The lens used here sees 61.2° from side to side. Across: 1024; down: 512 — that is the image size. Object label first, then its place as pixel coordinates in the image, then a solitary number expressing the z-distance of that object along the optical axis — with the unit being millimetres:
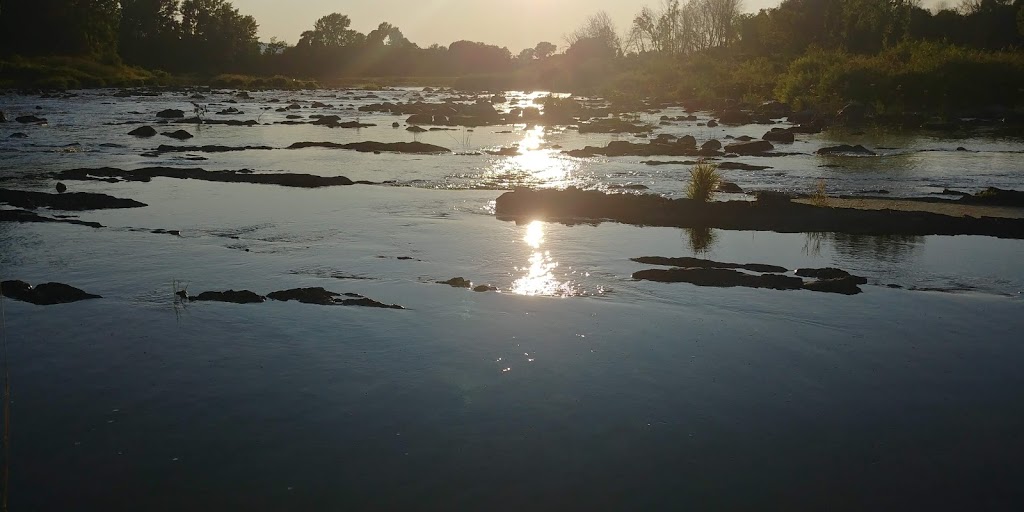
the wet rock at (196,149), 25947
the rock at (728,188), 18297
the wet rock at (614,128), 35938
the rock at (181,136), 29922
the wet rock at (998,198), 15797
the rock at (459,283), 10094
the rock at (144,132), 30656
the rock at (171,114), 40281
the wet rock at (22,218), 14086
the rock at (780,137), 29562
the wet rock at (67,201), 15484
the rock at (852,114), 38112
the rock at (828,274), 10354
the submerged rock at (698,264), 10945
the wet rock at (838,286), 9906
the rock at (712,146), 27081
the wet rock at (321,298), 9180
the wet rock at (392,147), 27125
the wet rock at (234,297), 9227
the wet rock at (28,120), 34125
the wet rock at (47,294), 9109
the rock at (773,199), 14742
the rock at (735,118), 40434
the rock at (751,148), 25997
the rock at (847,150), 26361
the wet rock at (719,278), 10117
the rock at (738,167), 22375
